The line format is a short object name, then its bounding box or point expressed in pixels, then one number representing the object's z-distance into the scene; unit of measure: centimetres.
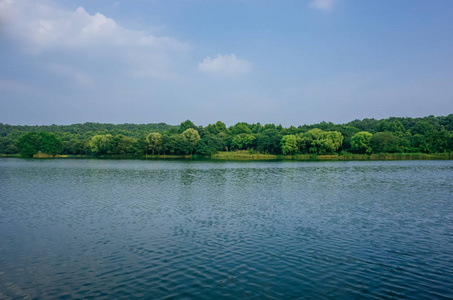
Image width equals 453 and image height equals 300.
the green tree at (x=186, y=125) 14500
